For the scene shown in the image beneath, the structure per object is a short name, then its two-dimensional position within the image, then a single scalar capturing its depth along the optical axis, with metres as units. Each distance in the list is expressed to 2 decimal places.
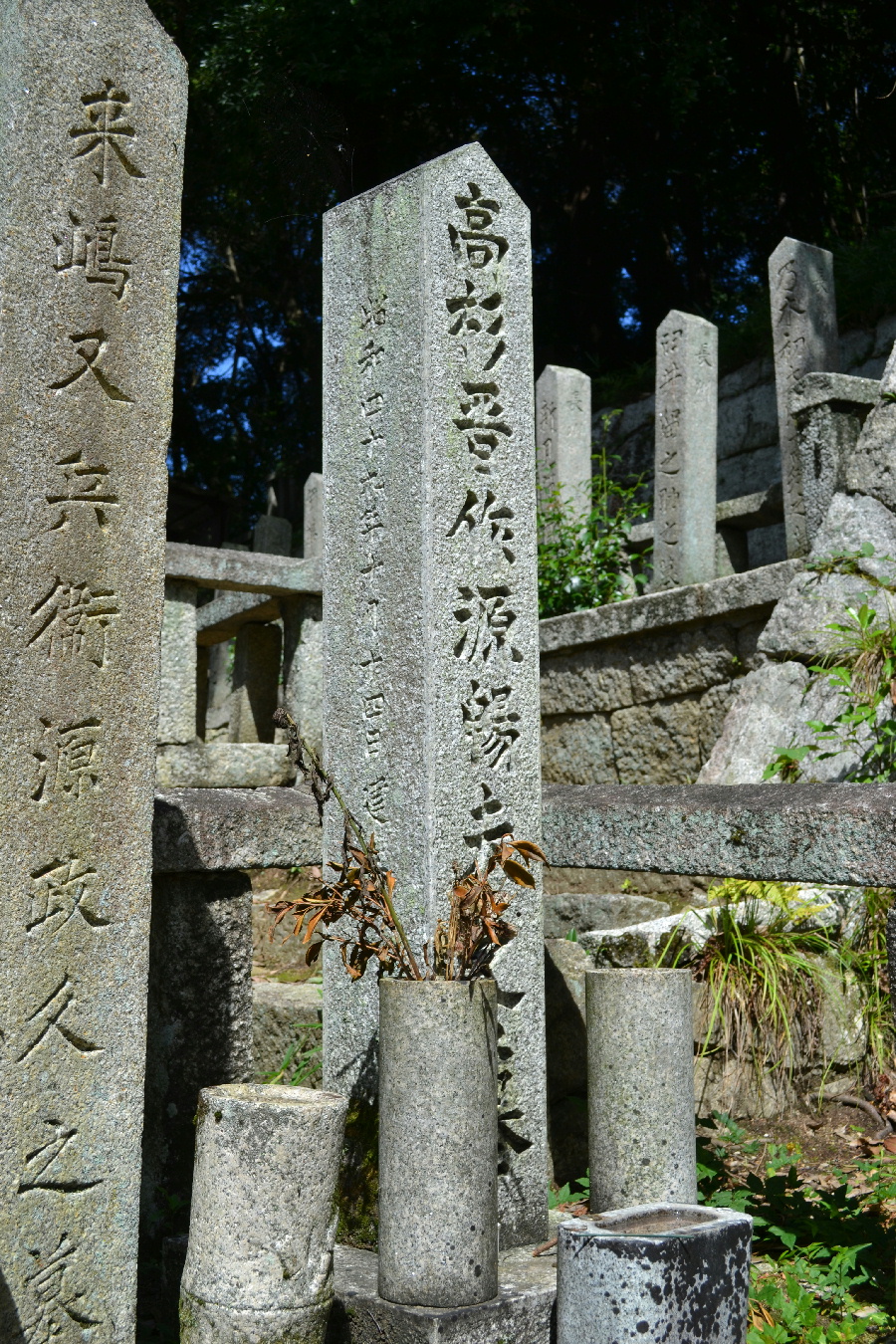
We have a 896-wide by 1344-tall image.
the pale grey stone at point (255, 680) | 6.78
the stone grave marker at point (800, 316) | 6.91
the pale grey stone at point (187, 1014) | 2.86
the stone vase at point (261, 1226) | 2.09
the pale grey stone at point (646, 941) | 3.74
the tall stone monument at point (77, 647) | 2.23
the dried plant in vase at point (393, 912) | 2.35
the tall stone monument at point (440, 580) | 2.75
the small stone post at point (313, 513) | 9.67
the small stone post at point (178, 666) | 5.45
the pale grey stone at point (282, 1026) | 3.82
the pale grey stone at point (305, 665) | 5.89
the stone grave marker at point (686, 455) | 6.95
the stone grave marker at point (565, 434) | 7.92
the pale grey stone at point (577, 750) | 6.38
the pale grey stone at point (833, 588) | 4.99
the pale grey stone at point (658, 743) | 5.92
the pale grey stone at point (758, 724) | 4.91
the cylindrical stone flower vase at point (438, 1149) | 2.21
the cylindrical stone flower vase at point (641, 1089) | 2.68
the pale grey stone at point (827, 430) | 5.74
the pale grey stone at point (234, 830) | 2.82
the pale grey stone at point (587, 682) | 6.31
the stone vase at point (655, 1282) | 1.89
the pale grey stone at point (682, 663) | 5.80
